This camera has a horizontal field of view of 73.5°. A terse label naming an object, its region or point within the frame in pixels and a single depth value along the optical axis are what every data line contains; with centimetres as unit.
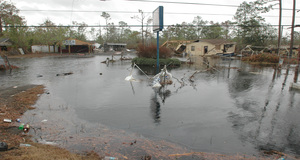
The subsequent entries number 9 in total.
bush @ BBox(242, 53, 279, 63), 2789
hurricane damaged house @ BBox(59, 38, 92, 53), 5256
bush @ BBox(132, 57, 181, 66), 2417
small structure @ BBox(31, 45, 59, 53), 5159
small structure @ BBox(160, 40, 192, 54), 5422
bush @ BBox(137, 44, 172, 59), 2553
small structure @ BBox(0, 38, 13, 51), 4337
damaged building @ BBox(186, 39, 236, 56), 4519
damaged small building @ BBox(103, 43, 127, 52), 6521
